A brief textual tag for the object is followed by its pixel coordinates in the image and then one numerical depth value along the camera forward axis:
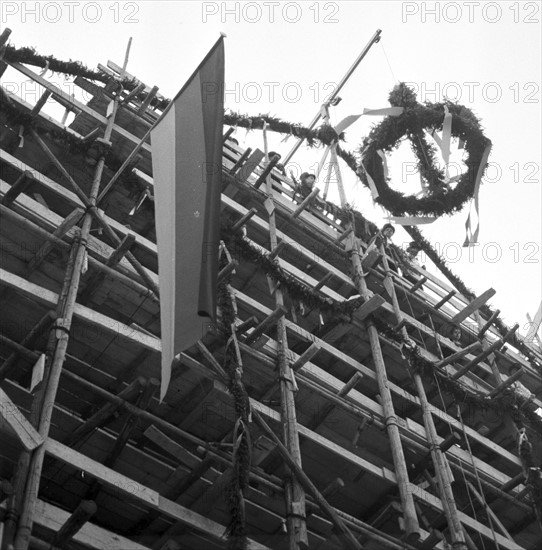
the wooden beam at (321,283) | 11.19
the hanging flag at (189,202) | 6.87
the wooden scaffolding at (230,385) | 7.83
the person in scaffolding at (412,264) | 15.04
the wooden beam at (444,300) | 13.98
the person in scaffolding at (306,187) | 14.48
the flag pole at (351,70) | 17.22
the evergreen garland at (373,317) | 11.00
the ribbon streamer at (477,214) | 13.98
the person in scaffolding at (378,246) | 13.12
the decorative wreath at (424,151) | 14.30
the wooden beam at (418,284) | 13.47
